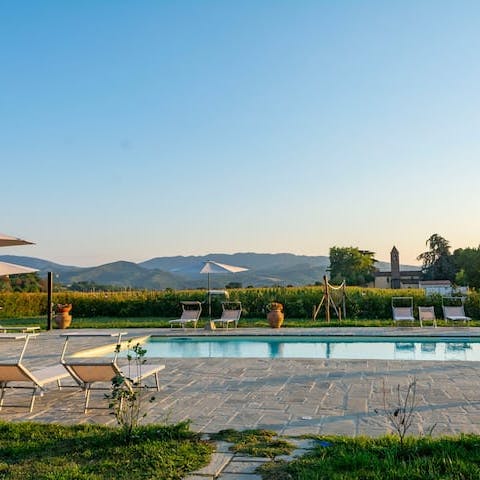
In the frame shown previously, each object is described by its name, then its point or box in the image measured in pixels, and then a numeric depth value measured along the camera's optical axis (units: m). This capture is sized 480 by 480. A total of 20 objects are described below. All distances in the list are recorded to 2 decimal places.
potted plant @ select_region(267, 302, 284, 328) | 14.74
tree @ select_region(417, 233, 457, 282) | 61.09
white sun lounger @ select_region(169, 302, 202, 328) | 15.38
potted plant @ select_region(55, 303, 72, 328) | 16.38
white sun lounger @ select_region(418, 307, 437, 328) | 14.62
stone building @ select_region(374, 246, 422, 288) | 72.31
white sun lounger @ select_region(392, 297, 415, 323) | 14.46
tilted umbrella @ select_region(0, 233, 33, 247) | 10.07
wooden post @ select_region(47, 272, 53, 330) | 15.91
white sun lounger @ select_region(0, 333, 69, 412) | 5.47
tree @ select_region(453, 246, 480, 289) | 48.19
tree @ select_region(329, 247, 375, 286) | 77.25
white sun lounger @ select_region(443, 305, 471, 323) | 14.82
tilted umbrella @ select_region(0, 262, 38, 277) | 13.13
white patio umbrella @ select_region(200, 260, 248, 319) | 17.84
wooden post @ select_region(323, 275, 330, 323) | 16.23
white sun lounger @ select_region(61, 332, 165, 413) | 5.46
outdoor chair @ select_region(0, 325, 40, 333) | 13.54
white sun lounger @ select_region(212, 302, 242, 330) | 15.04
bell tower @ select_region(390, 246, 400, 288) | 73.56
